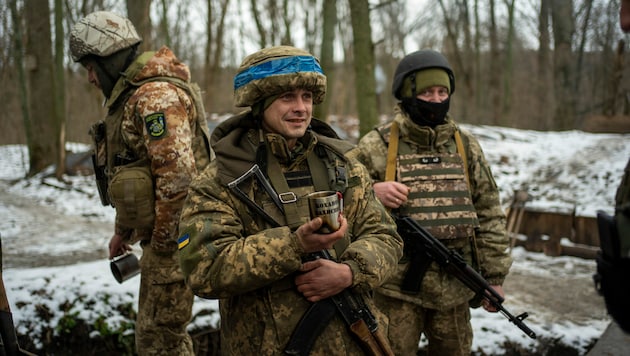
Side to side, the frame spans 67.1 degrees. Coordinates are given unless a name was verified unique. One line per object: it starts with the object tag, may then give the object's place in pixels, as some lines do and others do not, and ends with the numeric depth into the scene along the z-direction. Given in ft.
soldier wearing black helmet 9.98
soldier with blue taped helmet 6.28
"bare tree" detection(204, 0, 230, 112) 56.24
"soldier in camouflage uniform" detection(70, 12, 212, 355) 9.72
